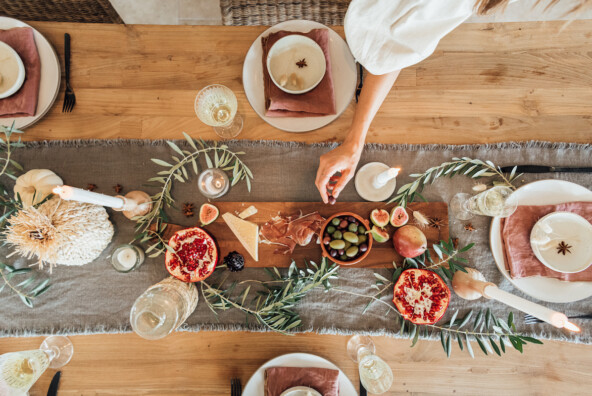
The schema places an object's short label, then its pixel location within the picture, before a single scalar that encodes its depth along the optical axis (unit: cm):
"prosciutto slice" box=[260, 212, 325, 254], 115
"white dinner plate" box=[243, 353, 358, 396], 116
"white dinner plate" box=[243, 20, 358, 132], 119
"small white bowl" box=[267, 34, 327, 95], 117
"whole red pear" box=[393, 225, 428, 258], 110
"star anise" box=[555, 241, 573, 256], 113
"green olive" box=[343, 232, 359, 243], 105
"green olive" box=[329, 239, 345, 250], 105
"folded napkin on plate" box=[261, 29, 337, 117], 117
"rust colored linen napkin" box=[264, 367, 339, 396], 114
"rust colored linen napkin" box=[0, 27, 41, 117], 116
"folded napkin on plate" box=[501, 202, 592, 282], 114
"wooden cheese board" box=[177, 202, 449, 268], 118
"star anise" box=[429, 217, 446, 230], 119
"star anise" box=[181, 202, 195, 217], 120
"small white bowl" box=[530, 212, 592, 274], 111
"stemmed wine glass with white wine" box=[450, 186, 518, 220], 115
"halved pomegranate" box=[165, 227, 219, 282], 109
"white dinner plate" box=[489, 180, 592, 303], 113
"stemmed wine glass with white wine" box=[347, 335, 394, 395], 110
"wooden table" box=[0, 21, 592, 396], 122
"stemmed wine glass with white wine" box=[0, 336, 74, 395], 102
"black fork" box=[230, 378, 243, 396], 119
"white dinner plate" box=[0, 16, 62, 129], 119
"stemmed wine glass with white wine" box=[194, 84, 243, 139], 118
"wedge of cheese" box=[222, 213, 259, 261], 117
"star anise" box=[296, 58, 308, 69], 119
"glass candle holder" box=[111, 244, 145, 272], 114
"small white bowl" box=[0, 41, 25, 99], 114
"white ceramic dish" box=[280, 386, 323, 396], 111
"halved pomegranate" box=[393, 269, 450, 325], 104
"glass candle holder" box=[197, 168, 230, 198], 120
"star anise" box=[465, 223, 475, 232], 121
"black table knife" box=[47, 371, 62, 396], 116
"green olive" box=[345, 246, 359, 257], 105
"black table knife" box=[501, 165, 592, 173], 122
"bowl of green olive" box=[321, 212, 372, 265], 105
